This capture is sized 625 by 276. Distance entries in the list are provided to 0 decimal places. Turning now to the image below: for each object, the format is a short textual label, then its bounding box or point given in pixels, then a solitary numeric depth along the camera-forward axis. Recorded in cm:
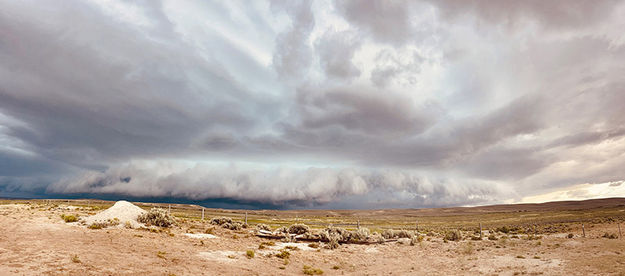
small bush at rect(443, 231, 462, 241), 4172
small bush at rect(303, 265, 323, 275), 2106
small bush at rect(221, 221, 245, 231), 3991
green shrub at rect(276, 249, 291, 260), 2502
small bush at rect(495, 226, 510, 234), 5375
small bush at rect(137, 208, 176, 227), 3275
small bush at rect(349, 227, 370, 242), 3788
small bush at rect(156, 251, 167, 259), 1941
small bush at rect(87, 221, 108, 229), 2642
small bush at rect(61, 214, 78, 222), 2919
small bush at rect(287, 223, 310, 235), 3809
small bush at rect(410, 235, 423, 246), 3755
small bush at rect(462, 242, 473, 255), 3051
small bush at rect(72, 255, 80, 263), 1550
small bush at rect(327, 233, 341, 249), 3250
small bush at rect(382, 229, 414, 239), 4103
